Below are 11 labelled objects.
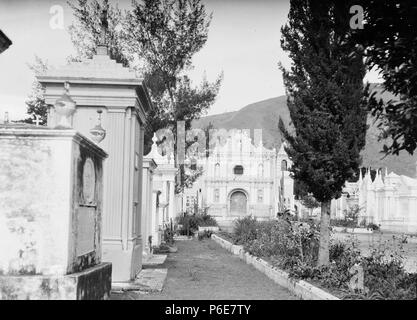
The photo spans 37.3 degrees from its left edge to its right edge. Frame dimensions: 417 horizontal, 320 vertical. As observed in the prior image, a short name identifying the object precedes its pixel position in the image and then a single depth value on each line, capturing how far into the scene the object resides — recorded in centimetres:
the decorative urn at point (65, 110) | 797
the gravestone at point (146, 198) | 1770
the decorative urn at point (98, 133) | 1152
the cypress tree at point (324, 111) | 1220
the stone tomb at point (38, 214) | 700
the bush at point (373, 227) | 4203
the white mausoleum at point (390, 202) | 4569
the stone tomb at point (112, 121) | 1223
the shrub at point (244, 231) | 2145
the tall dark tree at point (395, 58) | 721
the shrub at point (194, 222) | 3381
